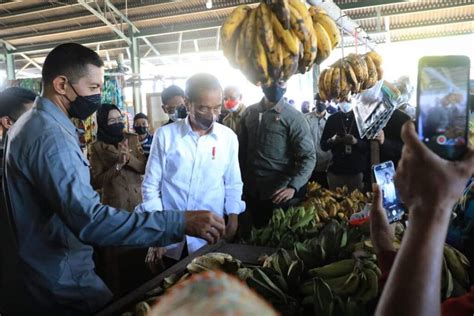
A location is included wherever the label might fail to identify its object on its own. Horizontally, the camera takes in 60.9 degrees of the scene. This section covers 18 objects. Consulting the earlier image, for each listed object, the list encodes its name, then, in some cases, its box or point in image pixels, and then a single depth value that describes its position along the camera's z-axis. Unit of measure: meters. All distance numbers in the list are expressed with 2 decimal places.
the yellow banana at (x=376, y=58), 2.80
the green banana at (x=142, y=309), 1.25
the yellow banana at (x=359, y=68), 2.58
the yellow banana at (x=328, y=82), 2.60
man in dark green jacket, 3.10
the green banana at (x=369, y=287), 1.32
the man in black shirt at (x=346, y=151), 3.92
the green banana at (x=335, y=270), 1.49
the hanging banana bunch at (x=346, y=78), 2.57
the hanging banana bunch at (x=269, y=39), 1.29
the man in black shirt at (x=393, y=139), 3.20
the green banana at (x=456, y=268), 1.52
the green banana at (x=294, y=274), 1.47
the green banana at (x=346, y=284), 1.36
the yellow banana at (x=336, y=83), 2.56
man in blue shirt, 1.40
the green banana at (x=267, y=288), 1.36
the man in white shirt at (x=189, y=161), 2.36
